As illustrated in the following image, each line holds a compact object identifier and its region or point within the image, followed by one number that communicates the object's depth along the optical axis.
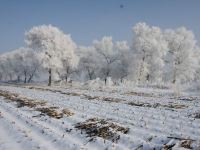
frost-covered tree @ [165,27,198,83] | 34.77
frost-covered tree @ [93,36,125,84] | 42.55
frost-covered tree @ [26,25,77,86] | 33.43
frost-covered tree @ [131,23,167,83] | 33.58
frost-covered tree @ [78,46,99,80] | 44.31
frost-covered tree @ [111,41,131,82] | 40.83
